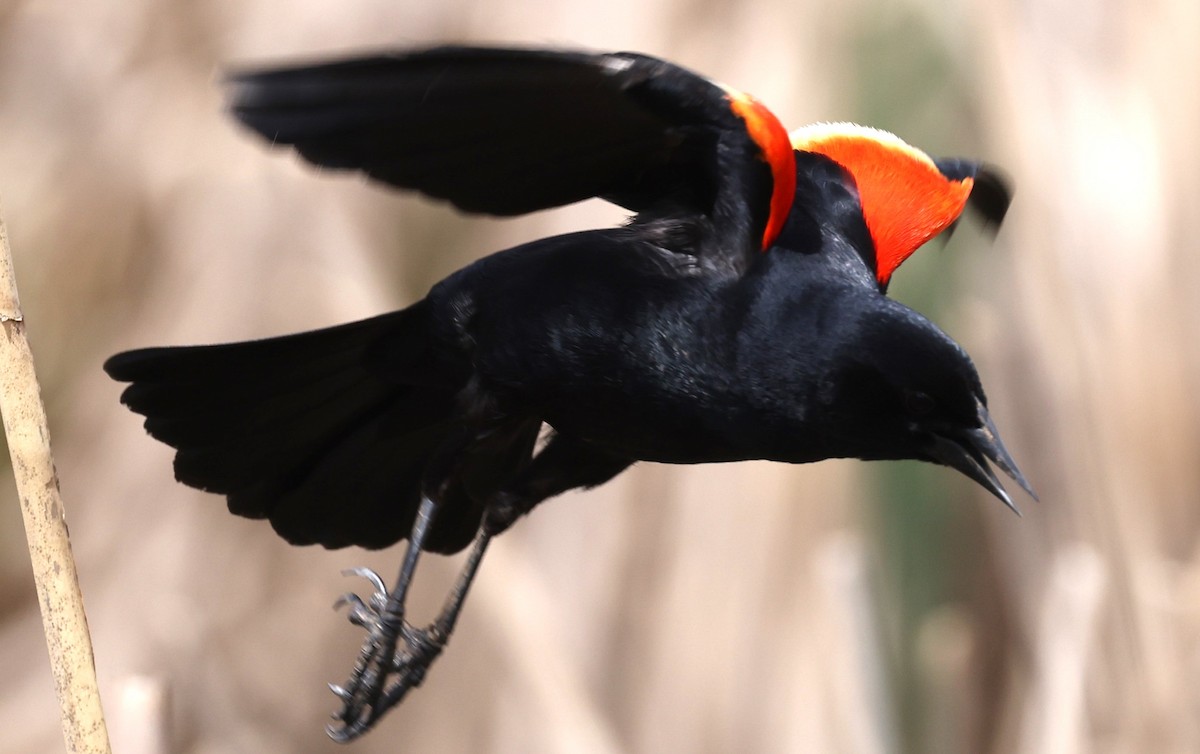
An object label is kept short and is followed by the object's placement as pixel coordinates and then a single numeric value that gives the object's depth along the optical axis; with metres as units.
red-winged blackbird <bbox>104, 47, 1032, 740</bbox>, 4.77
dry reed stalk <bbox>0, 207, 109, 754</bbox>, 4.74
